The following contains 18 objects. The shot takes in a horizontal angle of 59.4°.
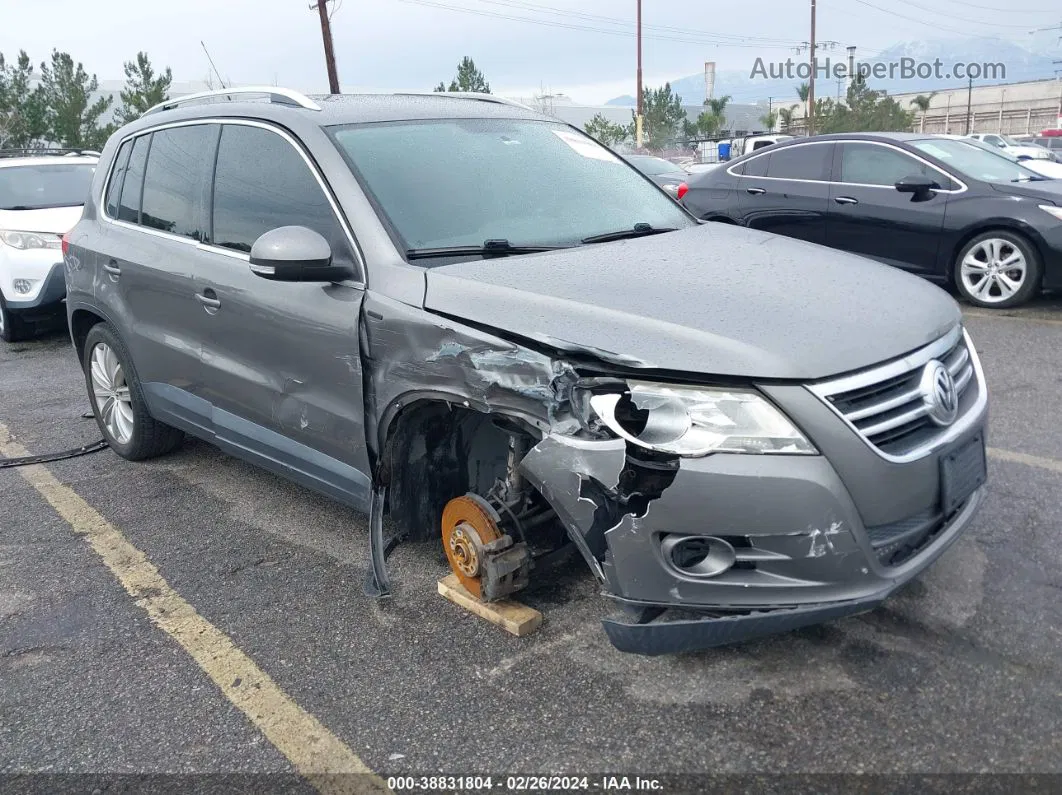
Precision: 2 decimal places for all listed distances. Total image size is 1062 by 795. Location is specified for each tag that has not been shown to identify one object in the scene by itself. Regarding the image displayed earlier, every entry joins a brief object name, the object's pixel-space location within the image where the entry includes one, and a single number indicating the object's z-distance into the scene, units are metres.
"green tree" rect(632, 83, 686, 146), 58.47
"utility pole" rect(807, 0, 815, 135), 41.66
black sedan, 7.53
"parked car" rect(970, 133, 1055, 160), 20.91
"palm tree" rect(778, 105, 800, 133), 45.39
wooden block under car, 3.09
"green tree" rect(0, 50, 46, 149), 30.64
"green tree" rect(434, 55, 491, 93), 46.81
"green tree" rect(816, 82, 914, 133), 41.00
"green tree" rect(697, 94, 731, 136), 55.22
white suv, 8.32
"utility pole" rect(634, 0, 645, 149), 39.12
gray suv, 2.44
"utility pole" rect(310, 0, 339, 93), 26.75
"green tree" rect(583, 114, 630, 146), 50.06
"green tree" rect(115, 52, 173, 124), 32.09
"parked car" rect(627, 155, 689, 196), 15.06
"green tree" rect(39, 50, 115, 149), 31.55
